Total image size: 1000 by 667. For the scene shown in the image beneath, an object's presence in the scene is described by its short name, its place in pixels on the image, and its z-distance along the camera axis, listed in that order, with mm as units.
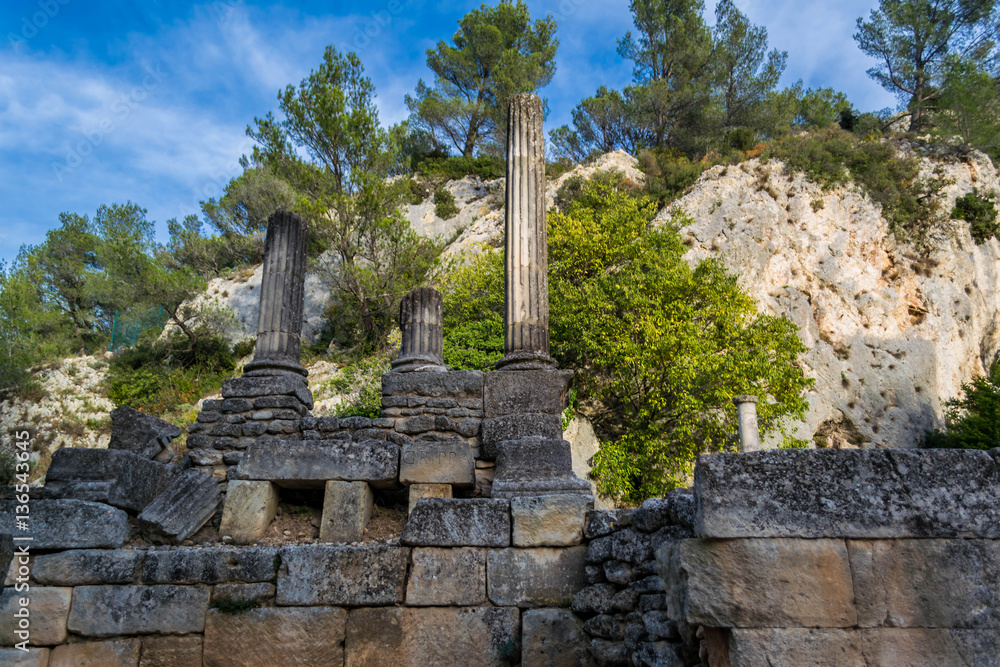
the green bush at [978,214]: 21875
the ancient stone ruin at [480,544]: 3023
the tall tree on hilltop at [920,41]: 26094
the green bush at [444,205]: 26906
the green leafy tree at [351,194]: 19766
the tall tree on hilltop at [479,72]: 31000
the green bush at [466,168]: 29359
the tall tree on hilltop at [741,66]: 28594
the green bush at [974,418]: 15938
